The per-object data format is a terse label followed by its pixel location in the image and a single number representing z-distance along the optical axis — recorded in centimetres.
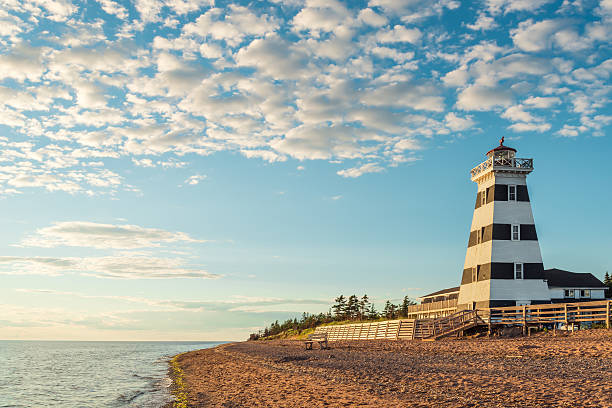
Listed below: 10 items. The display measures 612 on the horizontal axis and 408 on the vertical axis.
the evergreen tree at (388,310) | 7728
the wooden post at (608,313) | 2879
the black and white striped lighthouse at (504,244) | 4025
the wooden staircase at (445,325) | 3772
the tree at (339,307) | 8744
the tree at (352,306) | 8588
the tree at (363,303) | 8469
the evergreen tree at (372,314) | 7728
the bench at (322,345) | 3738
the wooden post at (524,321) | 3409
